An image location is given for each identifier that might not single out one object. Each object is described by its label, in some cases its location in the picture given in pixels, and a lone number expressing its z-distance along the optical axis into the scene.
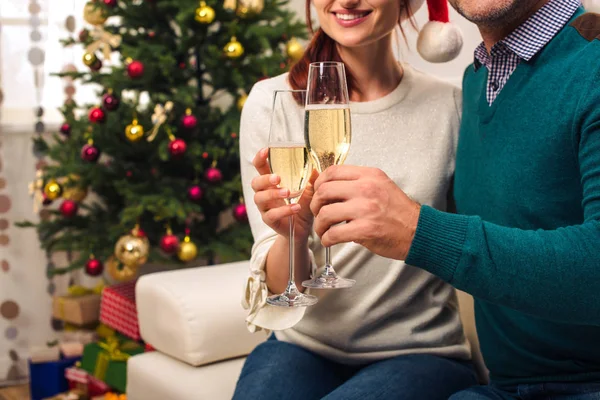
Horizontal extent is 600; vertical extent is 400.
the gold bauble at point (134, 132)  2.67
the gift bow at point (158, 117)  2.68
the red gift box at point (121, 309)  2.67
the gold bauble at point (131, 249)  2.70
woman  1.38
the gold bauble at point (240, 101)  2.76
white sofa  1.78
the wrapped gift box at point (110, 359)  2.57
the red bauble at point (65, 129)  2.93
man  0.97
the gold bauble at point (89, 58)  2.77
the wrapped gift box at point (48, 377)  2.93
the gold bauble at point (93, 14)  2.76
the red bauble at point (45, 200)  2.86
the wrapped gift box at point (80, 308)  3.04
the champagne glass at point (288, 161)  1.07
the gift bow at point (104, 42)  2.81
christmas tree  2.71
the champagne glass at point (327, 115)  1.01
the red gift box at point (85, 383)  2.69
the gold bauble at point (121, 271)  2.83
